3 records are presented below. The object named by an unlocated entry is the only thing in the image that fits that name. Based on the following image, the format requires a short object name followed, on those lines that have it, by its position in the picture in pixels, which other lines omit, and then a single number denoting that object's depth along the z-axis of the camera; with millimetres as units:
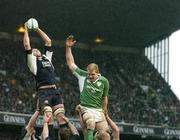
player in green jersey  11797
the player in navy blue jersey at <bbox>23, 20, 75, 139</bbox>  12773
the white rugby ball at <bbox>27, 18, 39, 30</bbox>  12812
